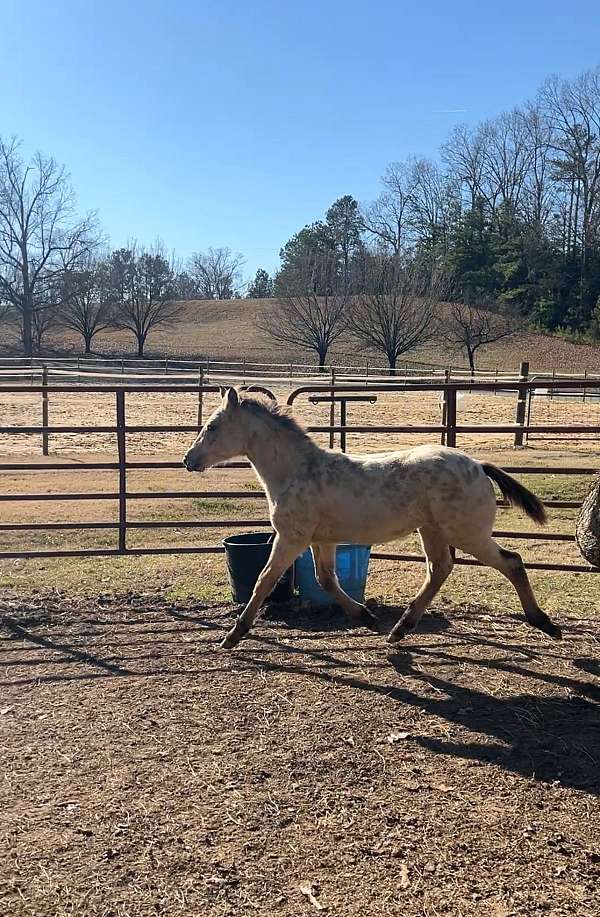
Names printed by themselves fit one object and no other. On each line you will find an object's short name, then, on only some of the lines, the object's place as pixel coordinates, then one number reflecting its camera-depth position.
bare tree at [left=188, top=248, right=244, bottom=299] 85.81
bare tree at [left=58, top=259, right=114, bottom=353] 51.50
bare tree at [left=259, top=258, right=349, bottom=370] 42.66
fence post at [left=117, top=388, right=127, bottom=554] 7.33
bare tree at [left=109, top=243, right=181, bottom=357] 52.25
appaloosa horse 5.20
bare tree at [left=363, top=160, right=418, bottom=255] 58.69
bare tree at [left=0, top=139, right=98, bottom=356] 52.81
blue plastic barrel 6.19
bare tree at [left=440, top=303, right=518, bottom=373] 44.97
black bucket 6.20
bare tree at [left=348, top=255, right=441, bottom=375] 39.81
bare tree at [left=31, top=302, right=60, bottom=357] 52.50
